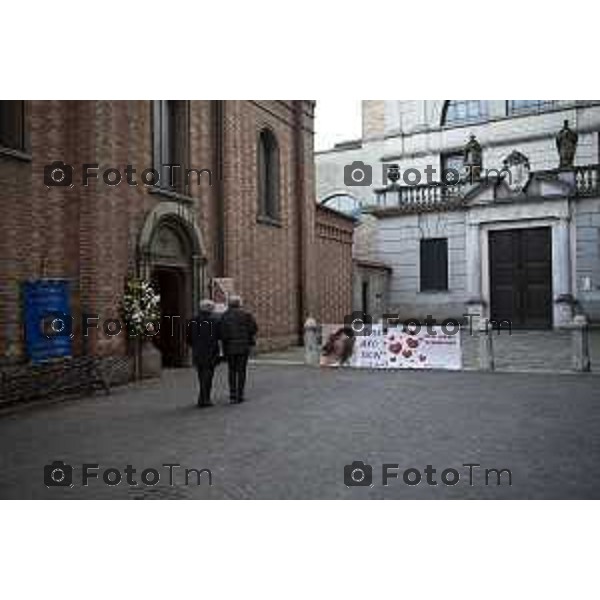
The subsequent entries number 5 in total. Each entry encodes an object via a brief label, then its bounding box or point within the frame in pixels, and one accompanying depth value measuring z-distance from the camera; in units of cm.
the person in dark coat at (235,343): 983
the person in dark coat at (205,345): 957
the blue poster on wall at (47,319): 1013
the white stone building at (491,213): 2281
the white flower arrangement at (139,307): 1197
